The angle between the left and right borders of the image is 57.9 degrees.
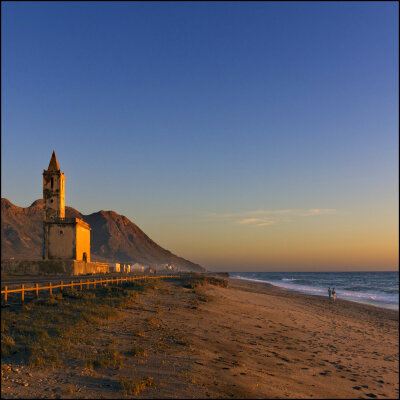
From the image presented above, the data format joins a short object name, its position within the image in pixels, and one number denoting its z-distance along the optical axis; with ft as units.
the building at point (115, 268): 236.22
